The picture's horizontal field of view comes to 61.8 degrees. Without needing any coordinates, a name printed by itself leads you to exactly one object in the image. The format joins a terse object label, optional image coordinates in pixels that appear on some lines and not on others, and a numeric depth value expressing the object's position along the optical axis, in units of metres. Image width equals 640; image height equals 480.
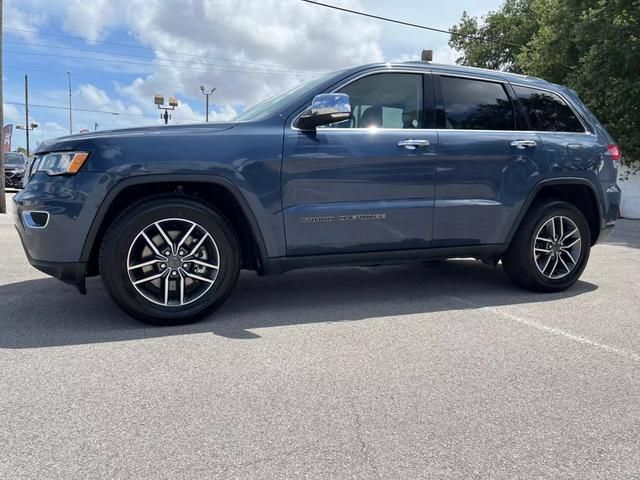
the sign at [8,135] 19.08
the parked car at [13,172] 18.12
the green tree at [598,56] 14.84
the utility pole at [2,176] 12.04
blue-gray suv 3.41
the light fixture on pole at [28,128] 58.24
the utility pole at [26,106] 54.47
